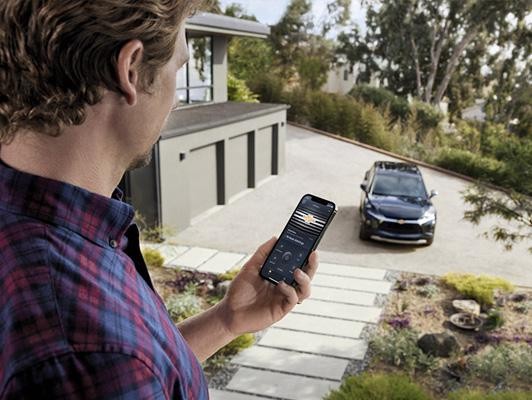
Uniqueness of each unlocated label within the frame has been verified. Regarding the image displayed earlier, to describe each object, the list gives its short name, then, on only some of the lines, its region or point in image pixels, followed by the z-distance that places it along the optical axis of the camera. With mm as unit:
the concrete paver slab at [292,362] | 5023
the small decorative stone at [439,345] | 5297
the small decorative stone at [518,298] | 6875
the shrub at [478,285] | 6668
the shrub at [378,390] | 3914
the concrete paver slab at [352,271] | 7795
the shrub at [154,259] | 7570
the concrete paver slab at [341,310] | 6265
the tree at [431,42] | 24156
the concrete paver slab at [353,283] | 7201
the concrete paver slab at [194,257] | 7934
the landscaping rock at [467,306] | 6371
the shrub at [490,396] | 3857
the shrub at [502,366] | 4930
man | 701
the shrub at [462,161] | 15406
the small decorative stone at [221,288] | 6612
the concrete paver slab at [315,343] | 5410
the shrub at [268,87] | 21938
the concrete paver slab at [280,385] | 4648
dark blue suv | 9289
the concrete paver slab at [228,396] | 4586
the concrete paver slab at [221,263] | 7727
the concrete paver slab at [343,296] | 6730
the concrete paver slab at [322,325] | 5883
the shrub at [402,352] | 5098
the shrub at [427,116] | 21469
